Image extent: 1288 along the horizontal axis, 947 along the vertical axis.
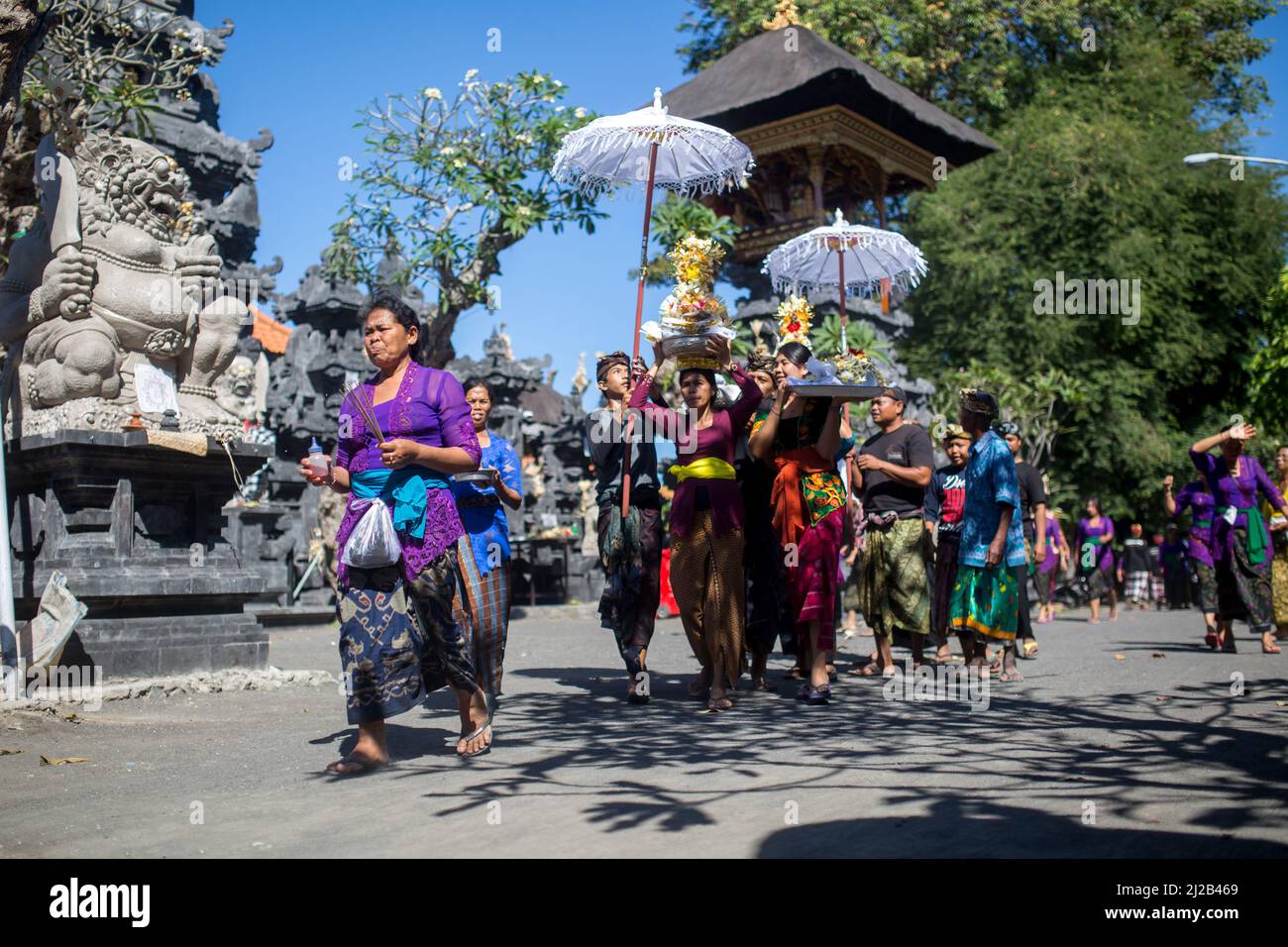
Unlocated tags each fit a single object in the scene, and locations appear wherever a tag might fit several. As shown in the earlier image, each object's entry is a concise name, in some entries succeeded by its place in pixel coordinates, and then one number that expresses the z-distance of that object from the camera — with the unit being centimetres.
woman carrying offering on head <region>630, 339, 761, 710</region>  713
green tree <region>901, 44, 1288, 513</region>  2706
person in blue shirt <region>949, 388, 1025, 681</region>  821
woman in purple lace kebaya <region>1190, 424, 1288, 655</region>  1070
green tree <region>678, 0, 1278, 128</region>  2855
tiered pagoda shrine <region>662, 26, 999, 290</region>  2059
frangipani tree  1745
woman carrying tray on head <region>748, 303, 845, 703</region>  729
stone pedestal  805
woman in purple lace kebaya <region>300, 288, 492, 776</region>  518
